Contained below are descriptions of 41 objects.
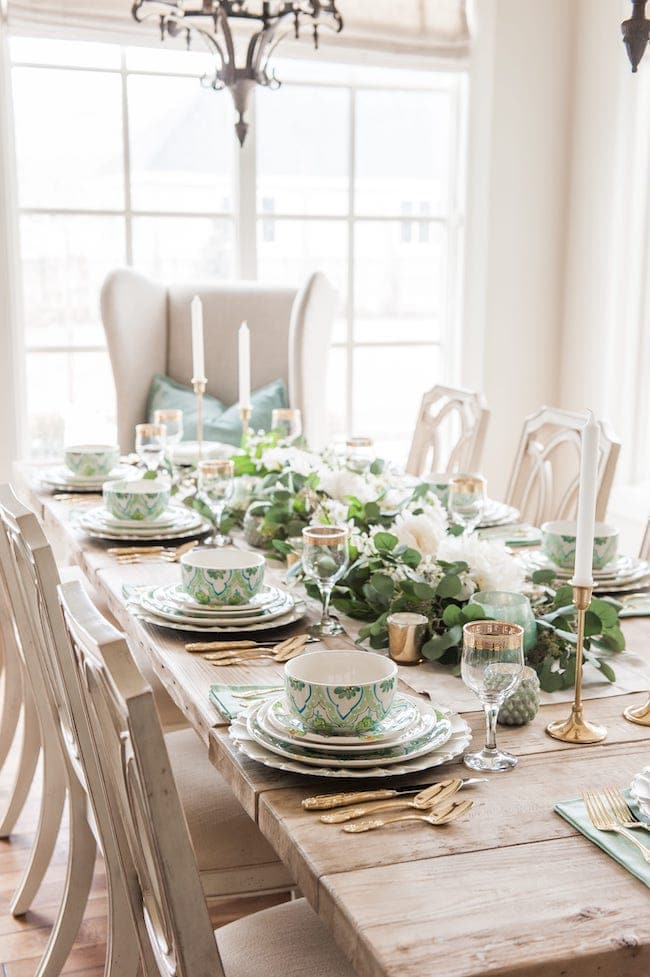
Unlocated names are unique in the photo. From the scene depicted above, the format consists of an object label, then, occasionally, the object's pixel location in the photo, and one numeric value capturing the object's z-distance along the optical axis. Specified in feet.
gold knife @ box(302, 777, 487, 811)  3.50
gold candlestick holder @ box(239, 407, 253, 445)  8.66
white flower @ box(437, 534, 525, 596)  5.06
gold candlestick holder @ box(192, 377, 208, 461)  8.52
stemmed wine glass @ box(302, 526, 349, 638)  4.96
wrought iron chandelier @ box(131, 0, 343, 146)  9.14
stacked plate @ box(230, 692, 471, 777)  3.67
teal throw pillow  12.60
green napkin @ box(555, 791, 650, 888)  3.13
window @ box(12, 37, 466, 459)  13.60
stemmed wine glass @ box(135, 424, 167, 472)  8.66
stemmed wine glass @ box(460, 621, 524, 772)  3.71
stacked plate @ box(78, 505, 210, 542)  7.10
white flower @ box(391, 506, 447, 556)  5.40
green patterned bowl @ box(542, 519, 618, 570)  6.18
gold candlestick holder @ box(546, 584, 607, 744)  4.06
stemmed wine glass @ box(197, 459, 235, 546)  6.63
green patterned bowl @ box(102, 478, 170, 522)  7.23
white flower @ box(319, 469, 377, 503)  6.61
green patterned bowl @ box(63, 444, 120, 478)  8.91
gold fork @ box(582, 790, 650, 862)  3.27
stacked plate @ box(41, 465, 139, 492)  8.78
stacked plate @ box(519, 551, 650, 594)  6.08
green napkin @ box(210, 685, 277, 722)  4.19
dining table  2.77
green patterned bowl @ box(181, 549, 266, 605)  5.35
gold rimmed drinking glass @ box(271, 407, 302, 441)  9.27
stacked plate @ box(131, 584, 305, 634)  5.23
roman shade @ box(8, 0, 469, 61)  12.92
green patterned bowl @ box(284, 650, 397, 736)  3.79
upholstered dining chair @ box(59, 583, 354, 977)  3.17
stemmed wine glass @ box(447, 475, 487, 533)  6.61
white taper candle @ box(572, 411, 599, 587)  4.08
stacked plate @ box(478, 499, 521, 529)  7.74
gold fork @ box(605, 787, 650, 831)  3.37
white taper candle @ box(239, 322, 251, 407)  8.71
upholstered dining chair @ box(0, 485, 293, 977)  4.68
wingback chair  12.74
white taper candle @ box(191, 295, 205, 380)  8.42
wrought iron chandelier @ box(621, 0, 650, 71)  5.55
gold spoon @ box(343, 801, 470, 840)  3.38
